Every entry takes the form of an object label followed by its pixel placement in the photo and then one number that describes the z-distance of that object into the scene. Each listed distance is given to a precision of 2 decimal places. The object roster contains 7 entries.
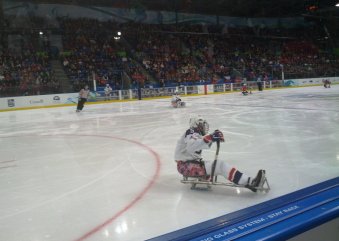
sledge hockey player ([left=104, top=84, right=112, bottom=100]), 18.17
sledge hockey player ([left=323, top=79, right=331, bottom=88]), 20.69
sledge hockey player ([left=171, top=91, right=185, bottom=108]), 12.62
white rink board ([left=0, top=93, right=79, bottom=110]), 15.22
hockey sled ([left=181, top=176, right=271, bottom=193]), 3.02
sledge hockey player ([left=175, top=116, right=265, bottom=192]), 3.05
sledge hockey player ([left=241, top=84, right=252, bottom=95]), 18.09
